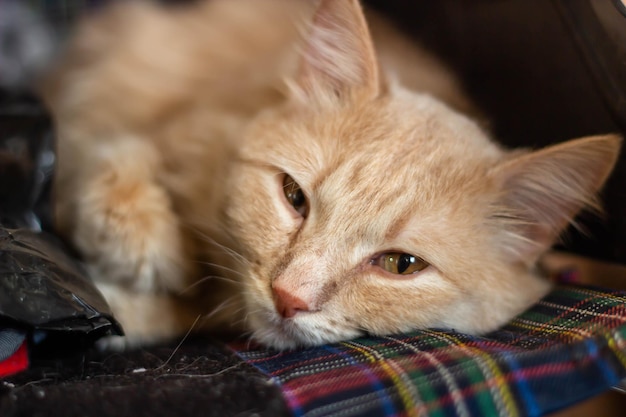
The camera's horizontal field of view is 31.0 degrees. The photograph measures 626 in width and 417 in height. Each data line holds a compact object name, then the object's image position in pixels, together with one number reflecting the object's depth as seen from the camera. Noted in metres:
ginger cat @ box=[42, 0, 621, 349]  0.39
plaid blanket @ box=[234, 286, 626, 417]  0.35
